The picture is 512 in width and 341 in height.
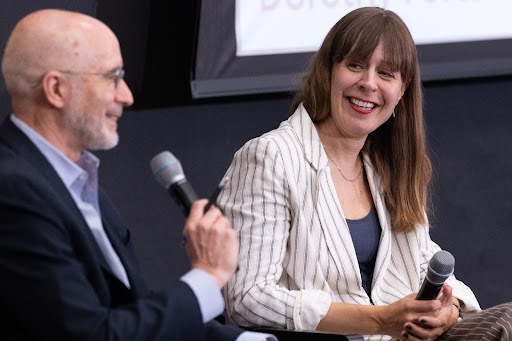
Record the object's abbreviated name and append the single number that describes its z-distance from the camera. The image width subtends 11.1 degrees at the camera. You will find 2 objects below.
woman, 3.81
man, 3.38
